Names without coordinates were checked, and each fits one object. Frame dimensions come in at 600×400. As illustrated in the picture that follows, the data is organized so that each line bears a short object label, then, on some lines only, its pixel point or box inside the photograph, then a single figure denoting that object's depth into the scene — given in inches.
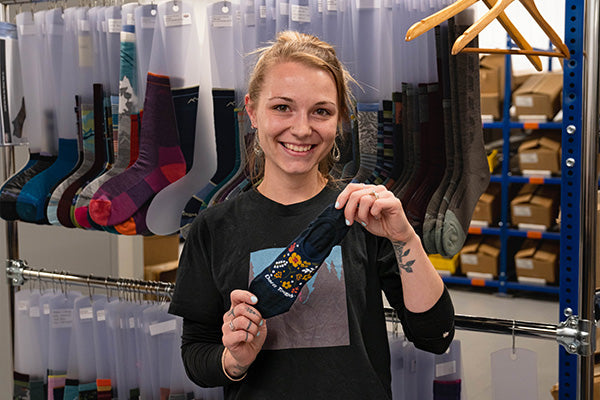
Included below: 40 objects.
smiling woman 56.4
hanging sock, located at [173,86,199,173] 87.4
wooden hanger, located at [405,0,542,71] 61.6
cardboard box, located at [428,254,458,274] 257.3
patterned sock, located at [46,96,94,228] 92.4
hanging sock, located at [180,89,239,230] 85.0
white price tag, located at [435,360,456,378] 79.8
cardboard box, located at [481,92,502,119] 243.8
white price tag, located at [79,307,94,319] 94.7
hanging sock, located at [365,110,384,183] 78.9
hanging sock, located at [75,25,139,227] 89.4
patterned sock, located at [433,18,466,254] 74.7
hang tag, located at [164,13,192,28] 87.6
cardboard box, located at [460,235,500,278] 251.1
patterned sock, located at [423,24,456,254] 75.4
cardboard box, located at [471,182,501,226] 248.5
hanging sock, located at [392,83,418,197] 77.5
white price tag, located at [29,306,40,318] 98.3
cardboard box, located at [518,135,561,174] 232.8
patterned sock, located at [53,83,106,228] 91.8
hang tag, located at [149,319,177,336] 90.6
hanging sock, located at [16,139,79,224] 93.6
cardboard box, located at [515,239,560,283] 238.1
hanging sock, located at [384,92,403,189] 78.2
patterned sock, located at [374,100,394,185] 78.5
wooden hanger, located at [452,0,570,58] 62.7
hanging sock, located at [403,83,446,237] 76.5
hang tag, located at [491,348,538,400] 76.0
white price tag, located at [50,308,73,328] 96.6
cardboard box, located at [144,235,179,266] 141.4
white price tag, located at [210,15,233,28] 85.1
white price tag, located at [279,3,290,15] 81.6
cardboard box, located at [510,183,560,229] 238.8
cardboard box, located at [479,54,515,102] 236.4
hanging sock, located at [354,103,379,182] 79.1
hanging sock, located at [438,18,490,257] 75.0
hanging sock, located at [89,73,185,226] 87.0
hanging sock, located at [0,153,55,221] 95.0
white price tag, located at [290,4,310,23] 80.7
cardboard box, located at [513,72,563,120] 231.5
